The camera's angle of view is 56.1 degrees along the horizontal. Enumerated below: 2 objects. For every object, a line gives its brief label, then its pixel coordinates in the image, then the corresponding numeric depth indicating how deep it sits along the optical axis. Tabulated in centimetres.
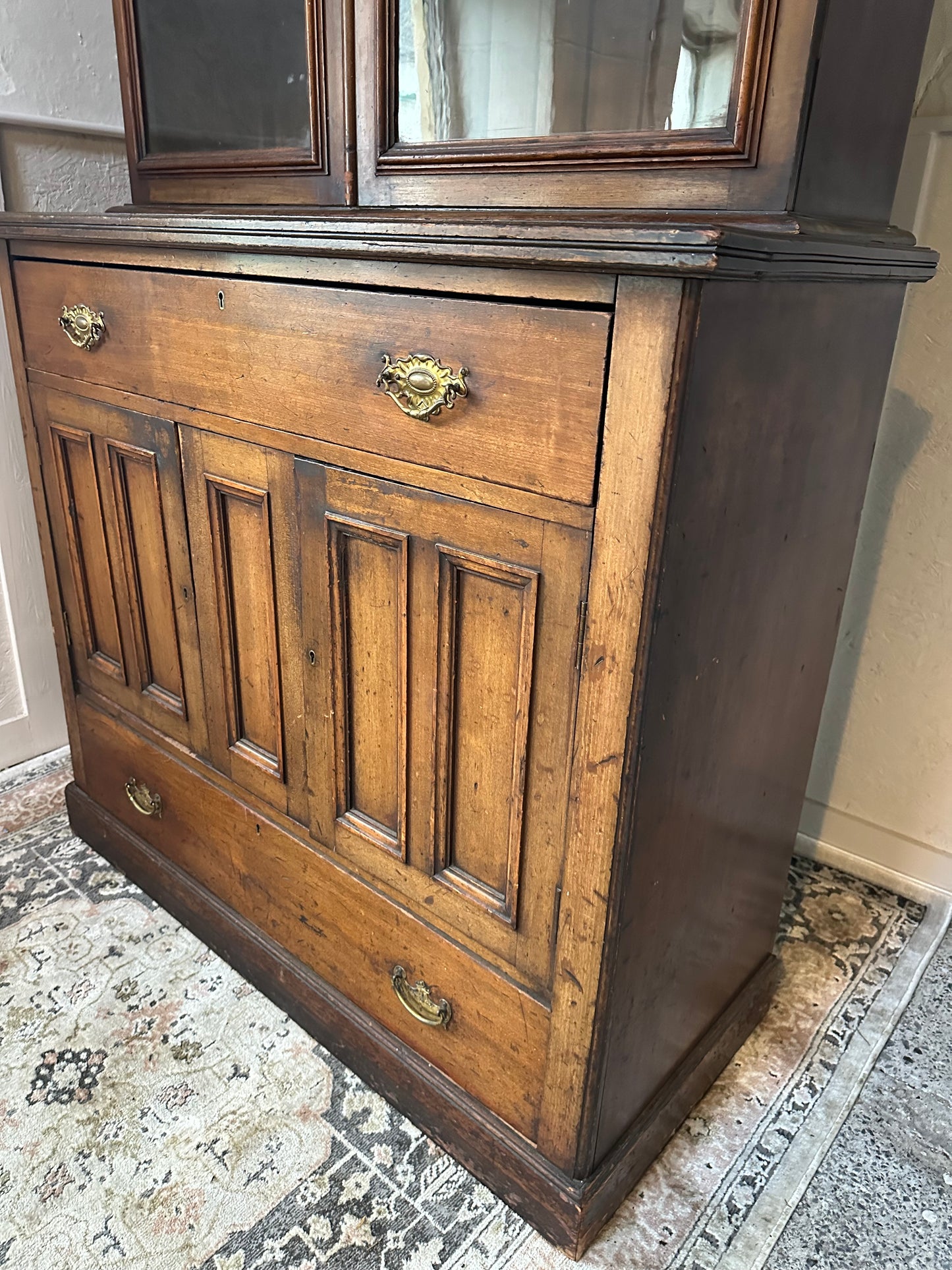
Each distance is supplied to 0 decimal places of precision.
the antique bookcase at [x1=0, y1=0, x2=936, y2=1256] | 75
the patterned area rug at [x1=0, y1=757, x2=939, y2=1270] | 102
